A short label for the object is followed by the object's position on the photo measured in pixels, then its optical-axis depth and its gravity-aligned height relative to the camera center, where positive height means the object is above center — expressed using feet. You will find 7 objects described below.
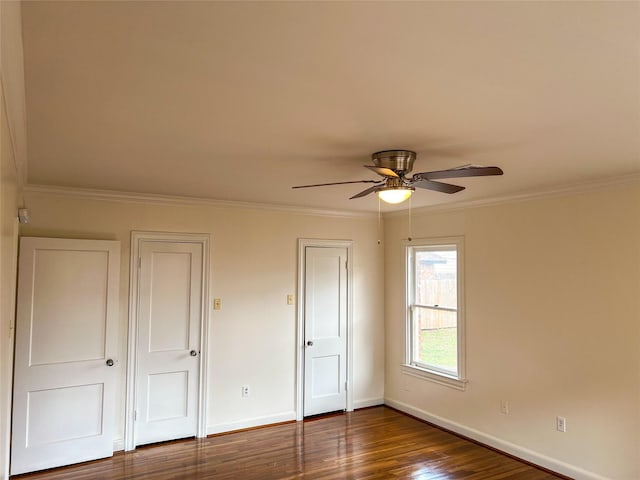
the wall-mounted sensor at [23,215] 11.36 +1.41
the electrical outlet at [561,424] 12.70 -4.13
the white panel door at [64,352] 12.71 -2.31
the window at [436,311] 16.33 -1.37
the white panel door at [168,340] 14.67 -2.21
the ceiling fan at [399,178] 8.98 +1.91
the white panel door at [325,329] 17.79 -2.19
